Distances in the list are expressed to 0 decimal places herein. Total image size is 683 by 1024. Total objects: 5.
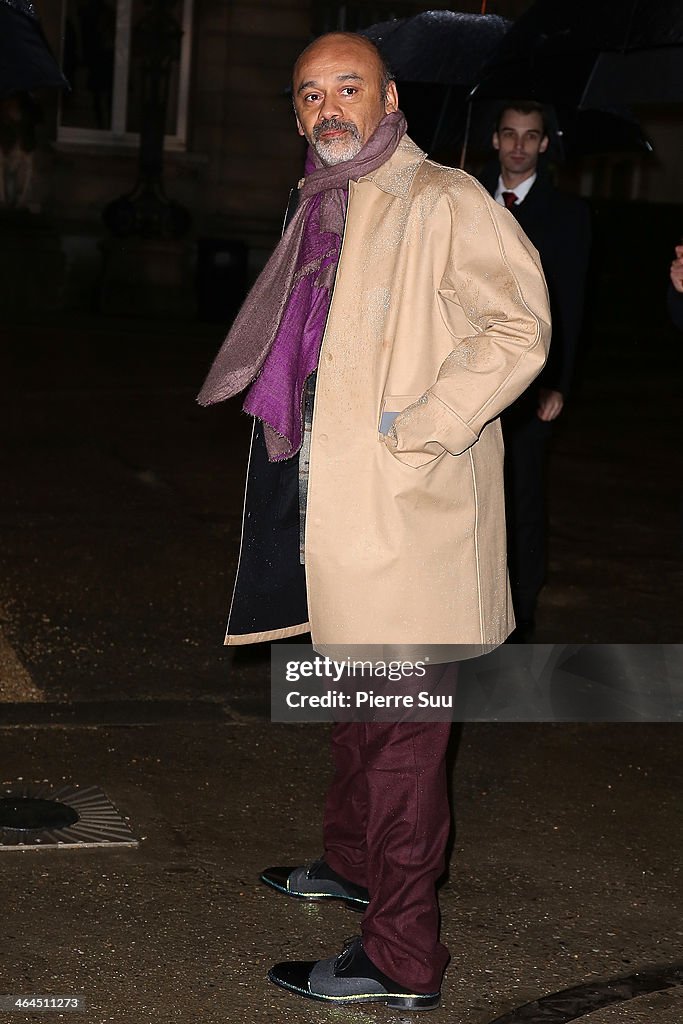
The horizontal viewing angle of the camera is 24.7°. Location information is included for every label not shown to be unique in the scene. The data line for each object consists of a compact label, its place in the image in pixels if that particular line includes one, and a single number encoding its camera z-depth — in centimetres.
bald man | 328
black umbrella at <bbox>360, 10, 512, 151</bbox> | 680
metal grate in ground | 430
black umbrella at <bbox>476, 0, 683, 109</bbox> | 530
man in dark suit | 564
